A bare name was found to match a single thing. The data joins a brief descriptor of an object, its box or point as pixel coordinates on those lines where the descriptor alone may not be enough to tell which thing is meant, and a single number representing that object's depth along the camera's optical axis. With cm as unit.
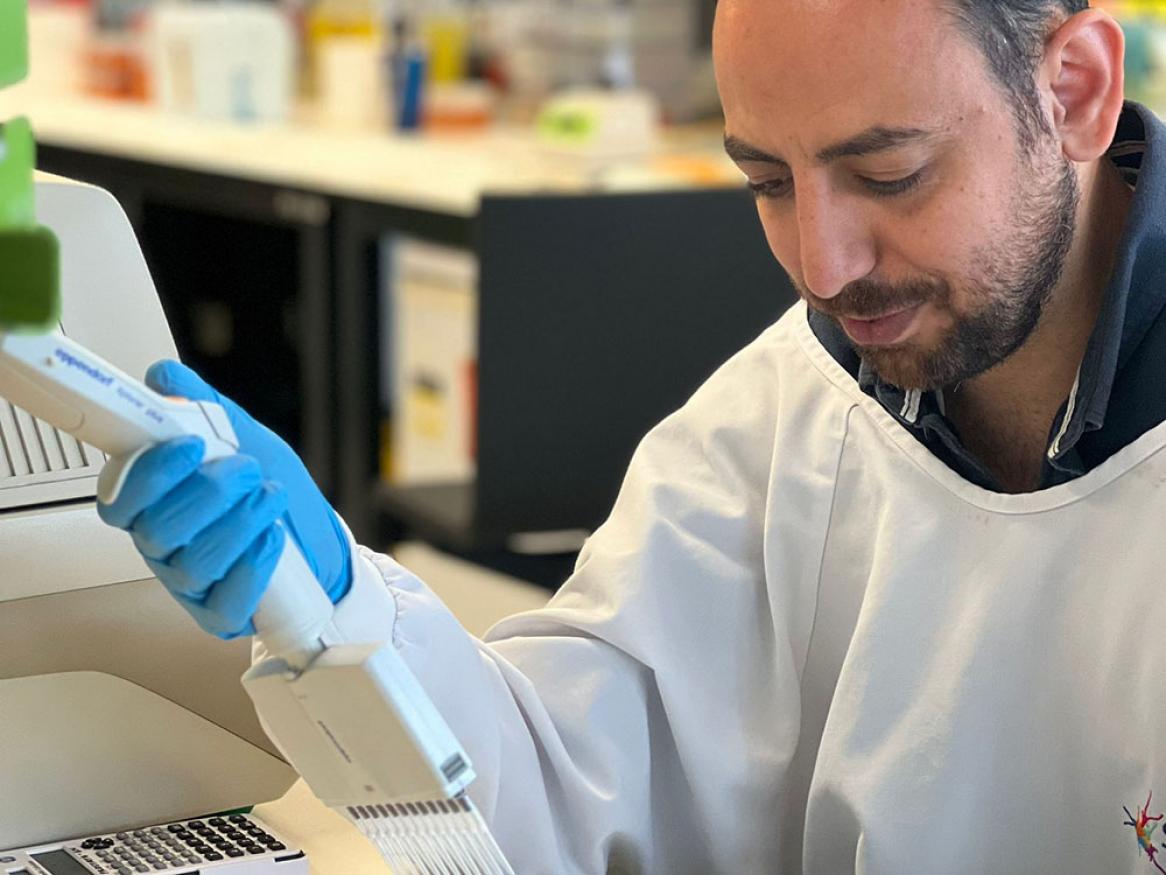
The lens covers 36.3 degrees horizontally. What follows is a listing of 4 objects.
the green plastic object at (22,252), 70
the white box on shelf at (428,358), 281
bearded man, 105
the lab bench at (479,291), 220
